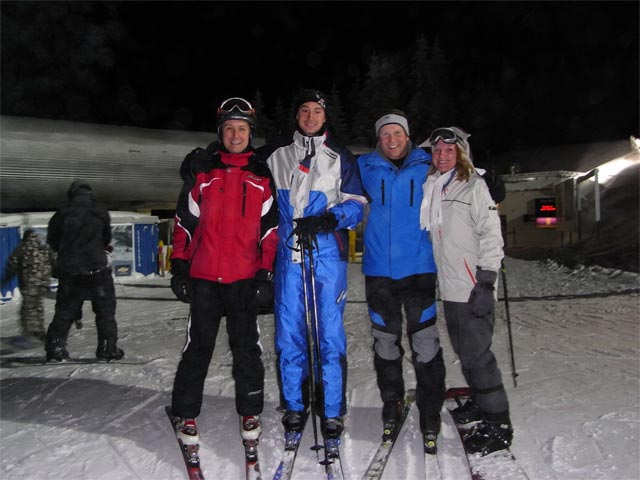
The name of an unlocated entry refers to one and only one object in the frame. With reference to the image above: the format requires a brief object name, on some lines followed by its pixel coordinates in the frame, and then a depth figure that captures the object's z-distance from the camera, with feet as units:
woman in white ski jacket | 11.01
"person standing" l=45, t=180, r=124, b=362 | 18.98
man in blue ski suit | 11.23
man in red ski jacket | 10.87
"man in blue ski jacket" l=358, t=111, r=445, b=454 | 11.46
